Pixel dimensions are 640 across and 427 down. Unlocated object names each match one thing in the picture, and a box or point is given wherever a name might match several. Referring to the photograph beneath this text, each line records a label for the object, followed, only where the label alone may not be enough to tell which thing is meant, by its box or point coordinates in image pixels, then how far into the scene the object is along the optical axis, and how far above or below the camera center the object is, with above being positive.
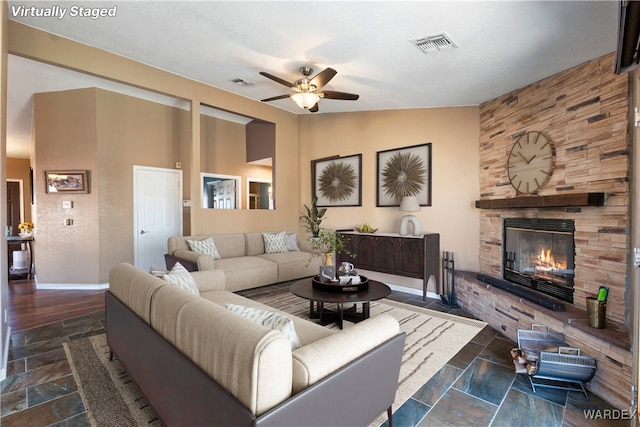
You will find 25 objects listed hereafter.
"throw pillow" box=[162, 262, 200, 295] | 2.18 -0.53
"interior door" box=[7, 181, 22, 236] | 8.57 +0.14
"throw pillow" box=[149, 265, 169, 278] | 2.45 -0.53
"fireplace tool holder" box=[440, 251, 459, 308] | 4.11 -1.05
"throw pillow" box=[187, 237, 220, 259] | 4.45 -0.59
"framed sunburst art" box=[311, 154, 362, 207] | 5.54 +0.50
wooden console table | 4.21 -0.71
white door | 5.35 -0.06
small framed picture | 4.82 +0.44
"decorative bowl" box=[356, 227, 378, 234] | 5.05 -0.41
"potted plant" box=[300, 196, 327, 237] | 5.80 -0.19
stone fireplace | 2.32 -0.09
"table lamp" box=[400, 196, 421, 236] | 4.51 -0.15
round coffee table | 2.86 -0.87
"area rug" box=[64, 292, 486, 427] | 1.88 -1.27
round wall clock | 3.14 +0.48
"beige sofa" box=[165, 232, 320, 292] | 4.27 -0.84
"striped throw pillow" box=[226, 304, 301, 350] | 1.39 -0.56
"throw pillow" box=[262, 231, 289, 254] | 5.43 -0.65
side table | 5.77 -0.69
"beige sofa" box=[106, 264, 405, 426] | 1.04 -0.67
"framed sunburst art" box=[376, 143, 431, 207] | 4.70 +0.51
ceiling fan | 3.38 +1.39
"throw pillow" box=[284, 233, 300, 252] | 5.66 -0.66
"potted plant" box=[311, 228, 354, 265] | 3.51 -0.43
